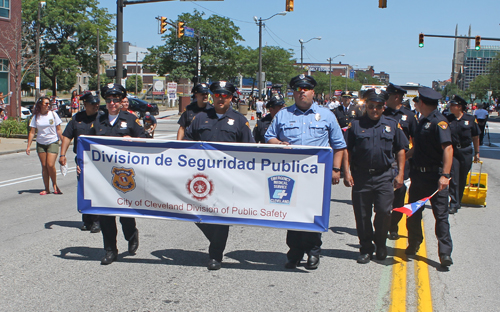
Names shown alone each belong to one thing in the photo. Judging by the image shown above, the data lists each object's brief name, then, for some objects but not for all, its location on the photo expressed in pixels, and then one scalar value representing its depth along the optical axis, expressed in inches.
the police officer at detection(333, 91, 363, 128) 480.7
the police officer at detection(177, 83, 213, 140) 302.7
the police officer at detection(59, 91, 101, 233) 274.7
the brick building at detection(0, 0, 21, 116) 1286.9
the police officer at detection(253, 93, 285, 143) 294.4
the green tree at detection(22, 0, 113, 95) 1881.2
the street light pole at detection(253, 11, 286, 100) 1550.3
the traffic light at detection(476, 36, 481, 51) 977.7
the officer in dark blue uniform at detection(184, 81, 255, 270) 213.9
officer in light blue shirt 209.5
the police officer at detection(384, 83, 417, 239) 271.0
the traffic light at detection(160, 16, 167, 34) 990.9
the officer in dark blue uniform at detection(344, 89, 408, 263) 216.1
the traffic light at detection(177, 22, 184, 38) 1040.2
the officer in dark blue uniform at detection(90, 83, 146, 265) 227.0
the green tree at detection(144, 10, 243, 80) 2124.5
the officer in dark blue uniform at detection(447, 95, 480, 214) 325.7
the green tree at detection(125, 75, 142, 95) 4185.5
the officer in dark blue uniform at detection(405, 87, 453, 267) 217.9
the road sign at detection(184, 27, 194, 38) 1226.6
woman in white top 371.6
